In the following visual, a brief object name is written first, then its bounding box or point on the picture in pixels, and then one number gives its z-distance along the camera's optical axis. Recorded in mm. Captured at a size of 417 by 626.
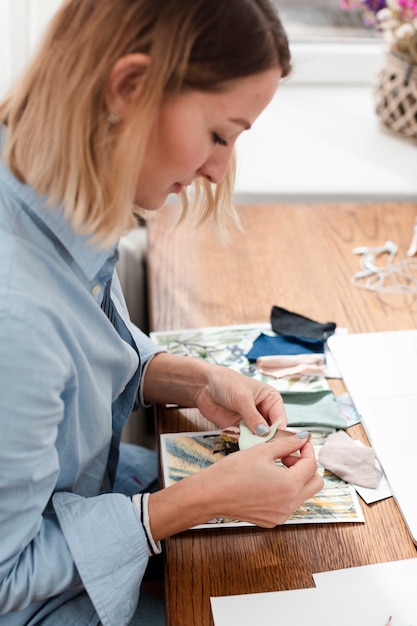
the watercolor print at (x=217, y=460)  893
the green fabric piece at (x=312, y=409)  1023
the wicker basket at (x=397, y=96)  1689
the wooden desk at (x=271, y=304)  827
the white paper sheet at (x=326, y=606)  779
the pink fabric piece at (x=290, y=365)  1127
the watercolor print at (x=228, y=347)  1117
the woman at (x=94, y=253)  715
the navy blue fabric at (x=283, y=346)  1167
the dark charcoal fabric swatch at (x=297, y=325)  1200
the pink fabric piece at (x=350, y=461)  939
